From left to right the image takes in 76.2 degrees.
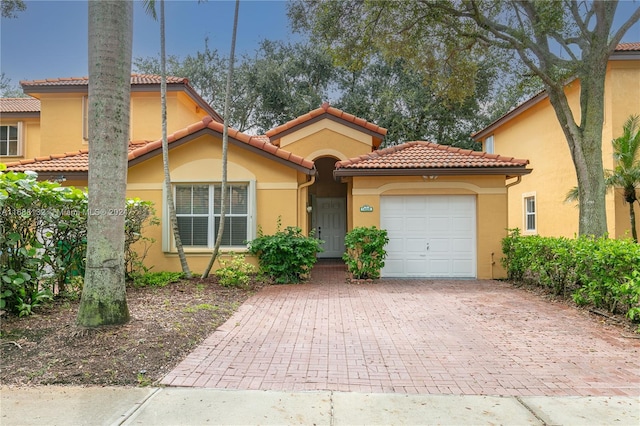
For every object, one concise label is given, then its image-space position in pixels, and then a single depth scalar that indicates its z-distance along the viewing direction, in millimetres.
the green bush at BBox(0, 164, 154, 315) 6102
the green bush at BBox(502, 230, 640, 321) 6812
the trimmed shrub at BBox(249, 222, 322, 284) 10961
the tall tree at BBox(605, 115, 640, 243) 11992
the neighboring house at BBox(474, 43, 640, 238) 12711
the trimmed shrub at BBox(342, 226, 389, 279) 11422
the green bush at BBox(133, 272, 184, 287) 10051
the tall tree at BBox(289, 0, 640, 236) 10664
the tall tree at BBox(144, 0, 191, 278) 10141
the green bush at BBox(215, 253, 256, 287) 10211
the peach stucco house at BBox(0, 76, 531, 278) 11805
